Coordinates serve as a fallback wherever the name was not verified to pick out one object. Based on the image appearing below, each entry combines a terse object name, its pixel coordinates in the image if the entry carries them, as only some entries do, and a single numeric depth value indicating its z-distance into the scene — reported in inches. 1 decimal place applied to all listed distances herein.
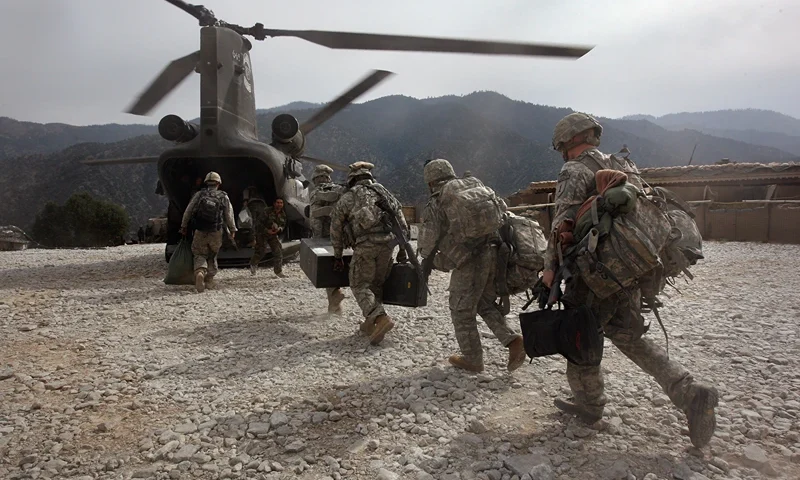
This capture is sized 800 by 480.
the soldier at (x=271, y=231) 322.0
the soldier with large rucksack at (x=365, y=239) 177.8
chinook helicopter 335.9
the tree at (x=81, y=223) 1120.2
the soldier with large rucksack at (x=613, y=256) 94.0
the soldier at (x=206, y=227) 274.2
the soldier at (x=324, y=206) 201.9
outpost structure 457.1
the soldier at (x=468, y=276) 143.6
